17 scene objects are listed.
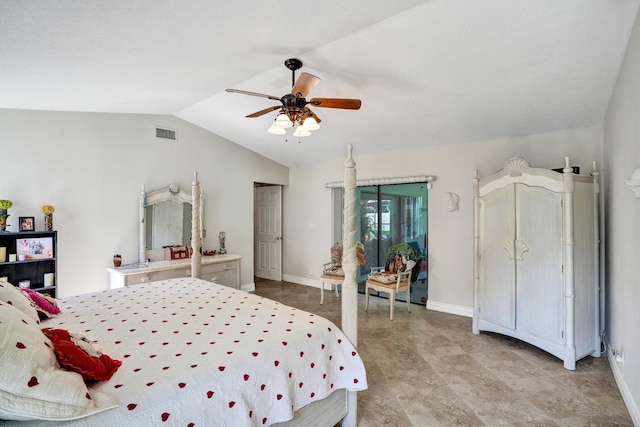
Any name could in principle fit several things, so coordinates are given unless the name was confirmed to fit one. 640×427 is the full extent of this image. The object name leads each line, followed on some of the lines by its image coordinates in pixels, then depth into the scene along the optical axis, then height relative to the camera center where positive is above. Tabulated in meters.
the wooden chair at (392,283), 4.13 -0.91
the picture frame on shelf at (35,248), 3.22 -0.33
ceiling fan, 2.43 +0.89
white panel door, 6.38 -0.34
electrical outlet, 2.43 -1.12
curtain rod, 4.50 +0.54
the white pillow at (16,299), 1.70 -0.45
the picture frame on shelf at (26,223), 3.30 -0.06
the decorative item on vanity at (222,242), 5.13 -0.43
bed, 1.11 -0.67
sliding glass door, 4.76 -0.11
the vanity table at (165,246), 3.91 -0.42
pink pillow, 1.99 -0.56
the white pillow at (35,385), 1.02 -0.57
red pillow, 1.27 -0.60
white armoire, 2.87 -0.43
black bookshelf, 3.22 -0.42
